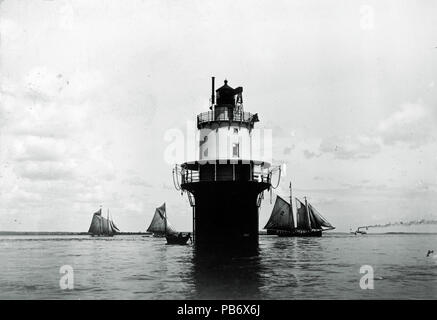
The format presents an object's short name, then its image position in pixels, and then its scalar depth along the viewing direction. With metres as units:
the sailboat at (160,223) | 105.69
